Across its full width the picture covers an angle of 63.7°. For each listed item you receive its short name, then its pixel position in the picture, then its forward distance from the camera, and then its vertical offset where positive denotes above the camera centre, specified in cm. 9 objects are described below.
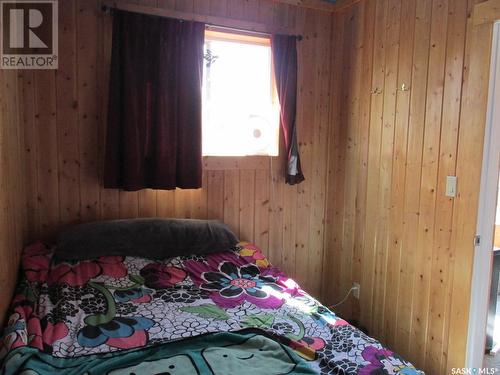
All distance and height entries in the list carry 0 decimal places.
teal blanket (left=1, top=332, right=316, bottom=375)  151 -85
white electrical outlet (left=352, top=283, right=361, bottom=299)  308 -107
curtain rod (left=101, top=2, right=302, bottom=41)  260 +88
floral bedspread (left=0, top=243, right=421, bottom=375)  171 -84
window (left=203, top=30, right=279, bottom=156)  297 +38
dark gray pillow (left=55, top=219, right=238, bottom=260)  242 -60
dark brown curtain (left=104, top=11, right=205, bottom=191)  260 +26
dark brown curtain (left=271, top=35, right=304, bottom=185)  305 +42
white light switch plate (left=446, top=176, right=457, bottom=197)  223 -19
